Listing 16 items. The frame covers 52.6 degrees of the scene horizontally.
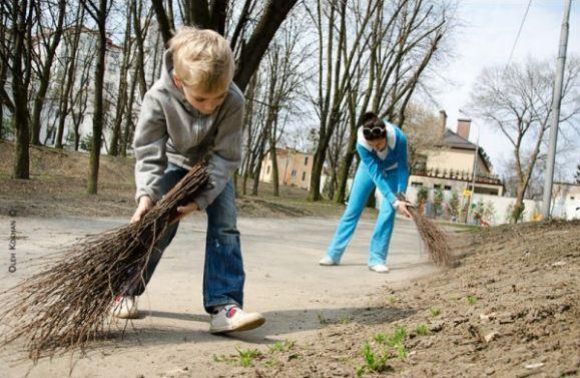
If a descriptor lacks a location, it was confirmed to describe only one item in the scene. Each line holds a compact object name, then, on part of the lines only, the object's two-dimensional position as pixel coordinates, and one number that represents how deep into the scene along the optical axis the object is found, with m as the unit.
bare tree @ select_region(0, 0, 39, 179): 13.54
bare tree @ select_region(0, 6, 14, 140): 13.32
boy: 2.97
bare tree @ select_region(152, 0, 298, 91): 9.82
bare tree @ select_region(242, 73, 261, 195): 25.40
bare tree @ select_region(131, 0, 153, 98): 18.31
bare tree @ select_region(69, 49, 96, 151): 30.57
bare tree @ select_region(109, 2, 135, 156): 28.84
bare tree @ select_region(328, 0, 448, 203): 25.97
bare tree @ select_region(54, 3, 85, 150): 19.33
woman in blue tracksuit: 6.30
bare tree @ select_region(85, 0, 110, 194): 13.27
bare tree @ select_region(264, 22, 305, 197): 30.81
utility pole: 13.41
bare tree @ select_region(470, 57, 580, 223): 38.16
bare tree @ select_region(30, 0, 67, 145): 14.13
